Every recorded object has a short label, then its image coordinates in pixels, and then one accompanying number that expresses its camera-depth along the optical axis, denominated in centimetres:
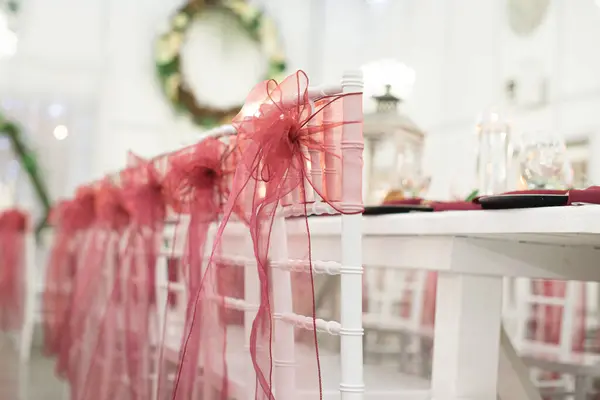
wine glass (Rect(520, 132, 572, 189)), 216
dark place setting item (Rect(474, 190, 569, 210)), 162
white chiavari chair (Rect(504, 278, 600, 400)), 279
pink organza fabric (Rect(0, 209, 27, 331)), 565
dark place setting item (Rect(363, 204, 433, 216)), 194
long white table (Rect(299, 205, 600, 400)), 179
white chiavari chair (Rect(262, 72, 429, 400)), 164
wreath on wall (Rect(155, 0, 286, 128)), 675
